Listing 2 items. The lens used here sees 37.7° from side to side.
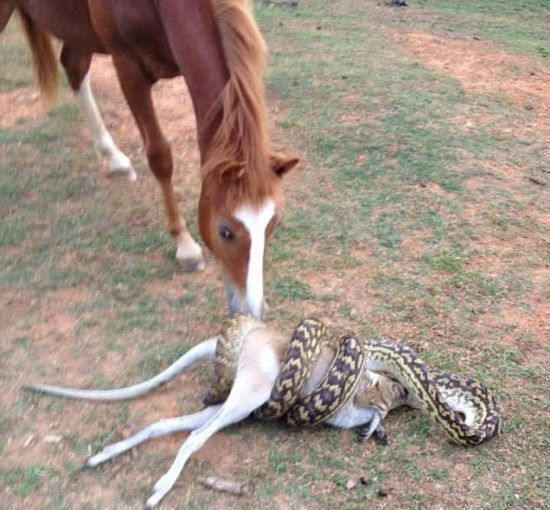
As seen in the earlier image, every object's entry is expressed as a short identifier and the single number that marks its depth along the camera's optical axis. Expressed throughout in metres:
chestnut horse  3.16
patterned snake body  3.04
